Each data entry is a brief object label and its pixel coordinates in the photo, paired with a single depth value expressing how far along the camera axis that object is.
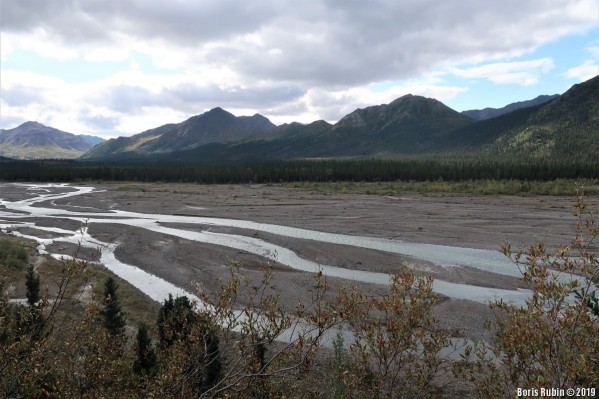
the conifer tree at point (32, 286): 20.80
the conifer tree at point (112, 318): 19.22
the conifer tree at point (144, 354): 13.92
